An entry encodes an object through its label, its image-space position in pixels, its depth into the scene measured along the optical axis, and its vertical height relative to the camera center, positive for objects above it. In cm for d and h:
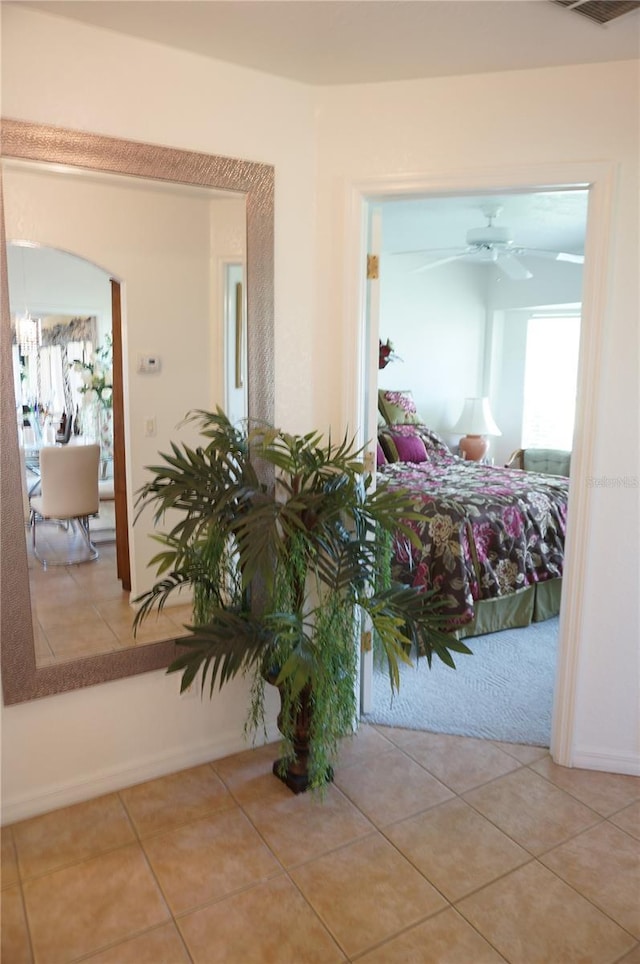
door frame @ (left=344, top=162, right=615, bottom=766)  225 +26
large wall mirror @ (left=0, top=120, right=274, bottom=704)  200 +16
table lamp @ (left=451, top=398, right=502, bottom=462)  606 -38
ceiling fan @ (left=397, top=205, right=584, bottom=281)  408 +88
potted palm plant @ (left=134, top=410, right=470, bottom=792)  196 -60
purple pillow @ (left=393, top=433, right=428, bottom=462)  492 -47
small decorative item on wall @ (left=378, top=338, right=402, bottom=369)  532 +25
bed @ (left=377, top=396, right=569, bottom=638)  349 -87
